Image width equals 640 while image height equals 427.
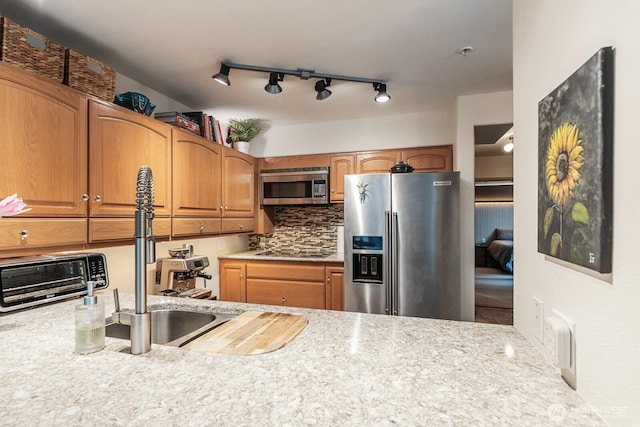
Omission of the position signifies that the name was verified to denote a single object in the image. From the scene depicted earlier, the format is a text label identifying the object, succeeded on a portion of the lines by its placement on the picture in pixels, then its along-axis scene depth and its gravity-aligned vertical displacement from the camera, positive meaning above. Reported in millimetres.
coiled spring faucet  904 -124
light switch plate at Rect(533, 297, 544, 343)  865 -305
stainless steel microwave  3352 +302
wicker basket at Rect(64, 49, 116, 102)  1599 +755
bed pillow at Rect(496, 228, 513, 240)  4994 -333
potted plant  3262 +873
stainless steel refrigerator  2566 -278
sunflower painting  573 +100
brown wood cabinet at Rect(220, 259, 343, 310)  2947 -700
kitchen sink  1448 -529
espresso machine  2236 -453
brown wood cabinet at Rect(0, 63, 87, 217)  1307 +320
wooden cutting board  961 -423
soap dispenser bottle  919 -344
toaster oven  1313 -315
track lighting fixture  2141 +1009
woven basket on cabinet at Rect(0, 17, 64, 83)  1345 +756
